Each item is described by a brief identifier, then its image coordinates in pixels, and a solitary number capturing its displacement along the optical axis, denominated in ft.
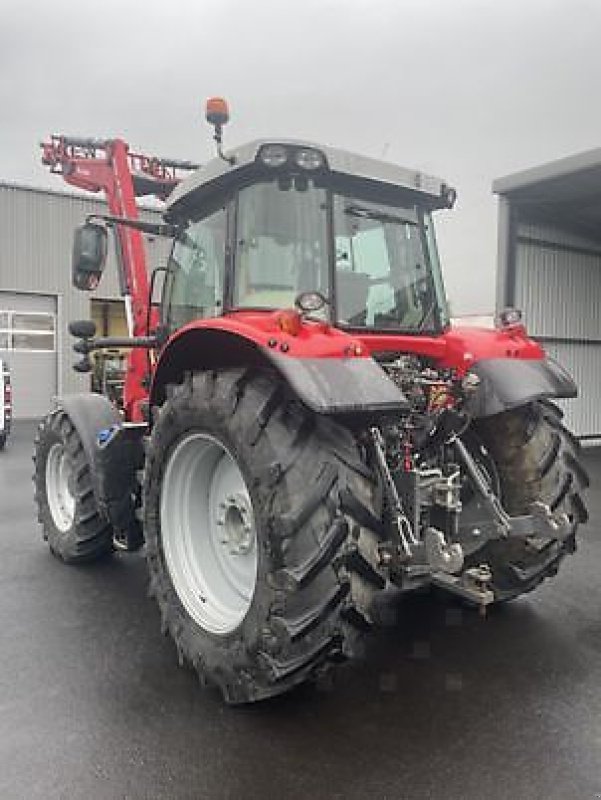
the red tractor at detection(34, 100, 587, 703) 8.42
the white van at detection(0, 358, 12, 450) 39.55
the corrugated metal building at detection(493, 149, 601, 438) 34.45
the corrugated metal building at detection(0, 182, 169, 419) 58.03
